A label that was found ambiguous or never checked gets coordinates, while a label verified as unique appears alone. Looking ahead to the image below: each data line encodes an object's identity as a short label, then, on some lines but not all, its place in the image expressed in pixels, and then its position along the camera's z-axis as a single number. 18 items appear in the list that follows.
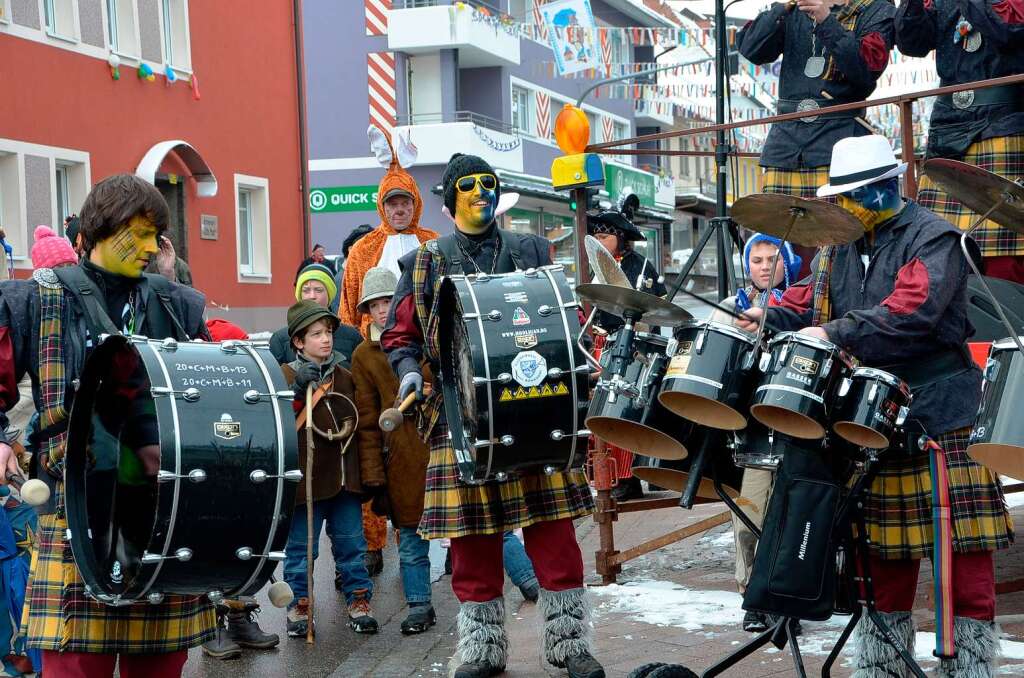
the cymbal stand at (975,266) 3.70
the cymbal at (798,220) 4.02
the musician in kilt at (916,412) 4.36
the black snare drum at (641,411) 4.21
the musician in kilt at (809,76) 7.21
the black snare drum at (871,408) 3.96
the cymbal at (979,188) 3.84
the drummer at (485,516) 5.07
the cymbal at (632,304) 3.98
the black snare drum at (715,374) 4.02
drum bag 4.07
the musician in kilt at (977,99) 6.64
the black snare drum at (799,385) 3.92
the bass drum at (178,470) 3.57
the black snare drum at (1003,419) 3.64
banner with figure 13.35
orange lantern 7.16
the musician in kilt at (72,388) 3.79
